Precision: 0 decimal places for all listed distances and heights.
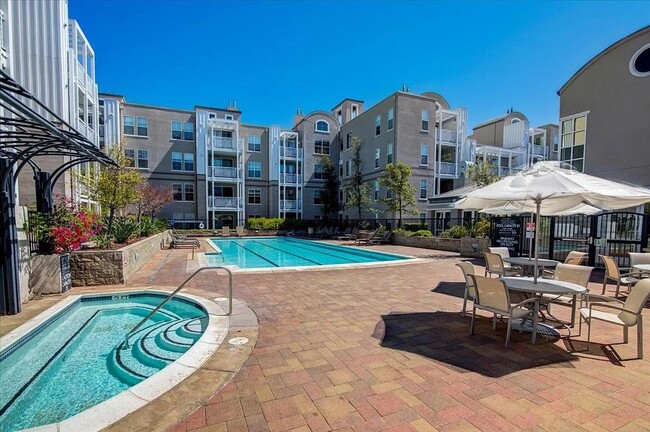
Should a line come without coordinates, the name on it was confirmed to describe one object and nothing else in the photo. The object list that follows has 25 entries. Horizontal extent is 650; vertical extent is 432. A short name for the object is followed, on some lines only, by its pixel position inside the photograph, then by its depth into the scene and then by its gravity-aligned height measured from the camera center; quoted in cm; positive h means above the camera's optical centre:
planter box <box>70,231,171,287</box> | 734 -164
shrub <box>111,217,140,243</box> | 984 -102
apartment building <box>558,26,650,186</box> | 1295 +426
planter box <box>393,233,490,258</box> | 1355 -205
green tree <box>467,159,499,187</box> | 1794 +180
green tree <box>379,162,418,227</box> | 2086 +119
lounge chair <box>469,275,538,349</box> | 398 -131
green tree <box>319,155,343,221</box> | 3231 +112
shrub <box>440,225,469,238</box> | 1588 -146
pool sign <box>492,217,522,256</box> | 1227 -111
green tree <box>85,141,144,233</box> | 1157 +49
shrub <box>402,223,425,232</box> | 2216 -167
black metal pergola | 521 +16
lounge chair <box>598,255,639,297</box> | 655 -149
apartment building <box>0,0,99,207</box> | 1291 +605
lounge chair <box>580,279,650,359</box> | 369 -133
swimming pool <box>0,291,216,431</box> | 331 -218
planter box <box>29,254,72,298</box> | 634 -158
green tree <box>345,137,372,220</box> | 2659 +151
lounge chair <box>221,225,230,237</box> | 2680 -267
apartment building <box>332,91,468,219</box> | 2495 +531
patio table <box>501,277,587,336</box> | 420 -117
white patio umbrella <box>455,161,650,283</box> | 425 +24
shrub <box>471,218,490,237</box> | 1423 -109
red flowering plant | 658 -62
